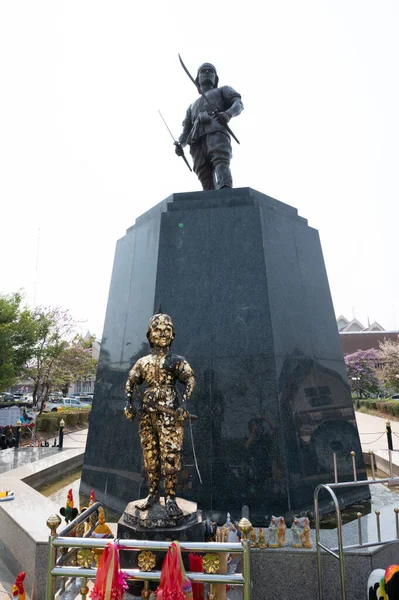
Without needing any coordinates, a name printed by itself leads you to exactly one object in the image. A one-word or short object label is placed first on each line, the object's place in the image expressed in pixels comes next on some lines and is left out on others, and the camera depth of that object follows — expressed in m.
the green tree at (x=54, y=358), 26.69
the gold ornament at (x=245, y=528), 2.64
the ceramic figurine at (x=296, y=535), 4.23
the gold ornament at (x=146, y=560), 3.30
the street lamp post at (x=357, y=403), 35.99
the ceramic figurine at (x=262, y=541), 4.26
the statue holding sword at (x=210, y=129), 8.44
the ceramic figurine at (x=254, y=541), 4.26
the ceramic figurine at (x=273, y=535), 4.25
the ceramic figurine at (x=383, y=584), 3.17
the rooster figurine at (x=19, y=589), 3.83
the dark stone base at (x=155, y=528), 3.74
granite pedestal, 5.86
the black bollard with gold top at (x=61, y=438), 11.91
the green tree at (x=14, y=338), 20.47
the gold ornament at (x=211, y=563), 2.85
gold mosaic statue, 4.10
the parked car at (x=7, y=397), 40.81
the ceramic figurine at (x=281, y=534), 4.28
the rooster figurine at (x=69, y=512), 4.81
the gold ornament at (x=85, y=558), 3.17
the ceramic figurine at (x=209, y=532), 4.35
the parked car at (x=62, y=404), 32.42
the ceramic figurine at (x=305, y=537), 4.21
